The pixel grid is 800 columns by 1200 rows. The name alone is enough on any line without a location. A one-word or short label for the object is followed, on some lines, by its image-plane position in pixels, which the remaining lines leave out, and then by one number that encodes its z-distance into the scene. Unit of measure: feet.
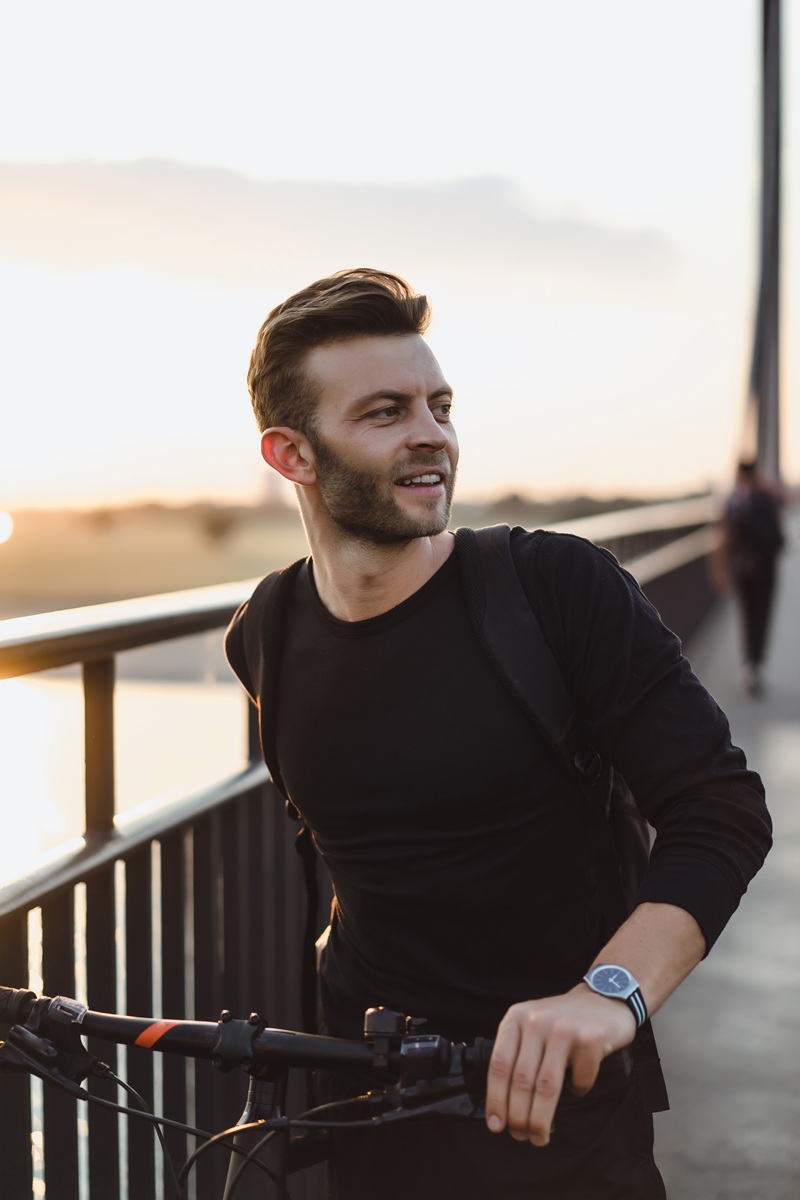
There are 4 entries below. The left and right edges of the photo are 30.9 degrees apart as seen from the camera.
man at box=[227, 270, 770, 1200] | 6.49
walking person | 40.40
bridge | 7.71
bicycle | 4.45
